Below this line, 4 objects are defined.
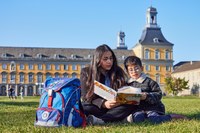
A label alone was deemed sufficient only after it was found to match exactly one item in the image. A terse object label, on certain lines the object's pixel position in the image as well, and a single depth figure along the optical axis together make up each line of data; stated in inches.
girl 166.7
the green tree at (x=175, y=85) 2032.5
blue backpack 149.2
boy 167.3
